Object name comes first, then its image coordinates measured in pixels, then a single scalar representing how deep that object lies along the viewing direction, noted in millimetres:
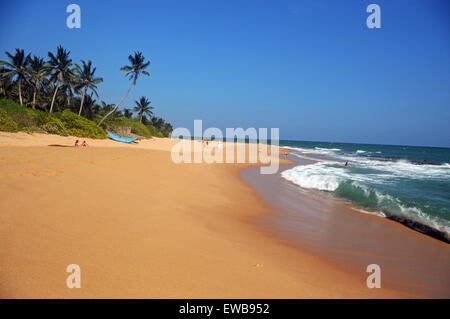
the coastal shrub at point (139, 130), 39744
